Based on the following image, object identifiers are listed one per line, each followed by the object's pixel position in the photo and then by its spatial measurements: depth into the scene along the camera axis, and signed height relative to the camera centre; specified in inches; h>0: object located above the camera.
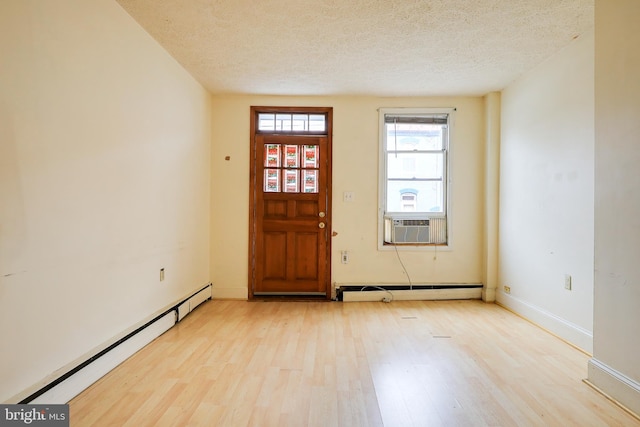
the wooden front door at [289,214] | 155.6 -1.0
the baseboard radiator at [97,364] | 61.7 -37.3
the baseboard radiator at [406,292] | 153.9 -38.4
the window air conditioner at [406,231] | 158.1 -8.7
